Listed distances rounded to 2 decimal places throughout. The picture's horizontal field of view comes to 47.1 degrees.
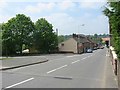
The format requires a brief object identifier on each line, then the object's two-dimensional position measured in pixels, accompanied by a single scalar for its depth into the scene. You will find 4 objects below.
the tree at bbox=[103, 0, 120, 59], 4.84
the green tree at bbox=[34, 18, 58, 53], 41.67
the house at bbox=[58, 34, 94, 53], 48.51
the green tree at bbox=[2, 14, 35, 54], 36.78
